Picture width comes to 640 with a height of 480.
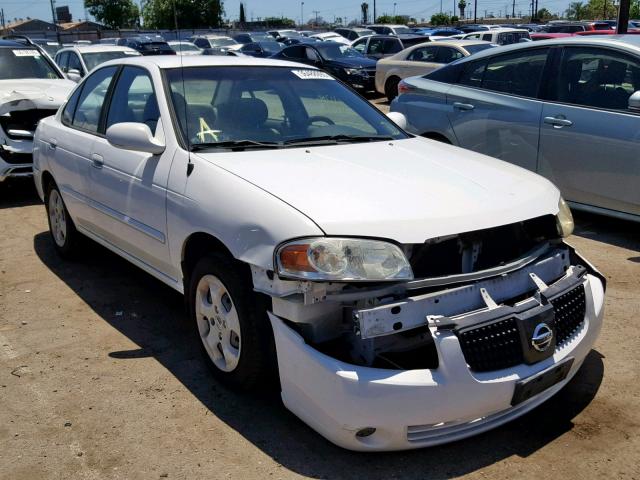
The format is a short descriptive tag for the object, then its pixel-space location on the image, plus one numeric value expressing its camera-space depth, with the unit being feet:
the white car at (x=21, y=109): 26.11
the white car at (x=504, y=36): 69.31
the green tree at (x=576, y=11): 255.09
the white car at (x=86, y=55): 42.96
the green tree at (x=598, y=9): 232.00
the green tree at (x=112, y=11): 231.50
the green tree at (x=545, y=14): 280.00
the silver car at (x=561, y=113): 19.40
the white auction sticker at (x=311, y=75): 15.95
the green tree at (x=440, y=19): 248.93
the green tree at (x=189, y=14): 193.88
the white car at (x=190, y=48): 88.90
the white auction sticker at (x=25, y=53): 31.44
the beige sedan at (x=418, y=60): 52.19
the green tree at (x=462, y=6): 298.97
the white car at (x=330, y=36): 110.48
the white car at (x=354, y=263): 9.61
